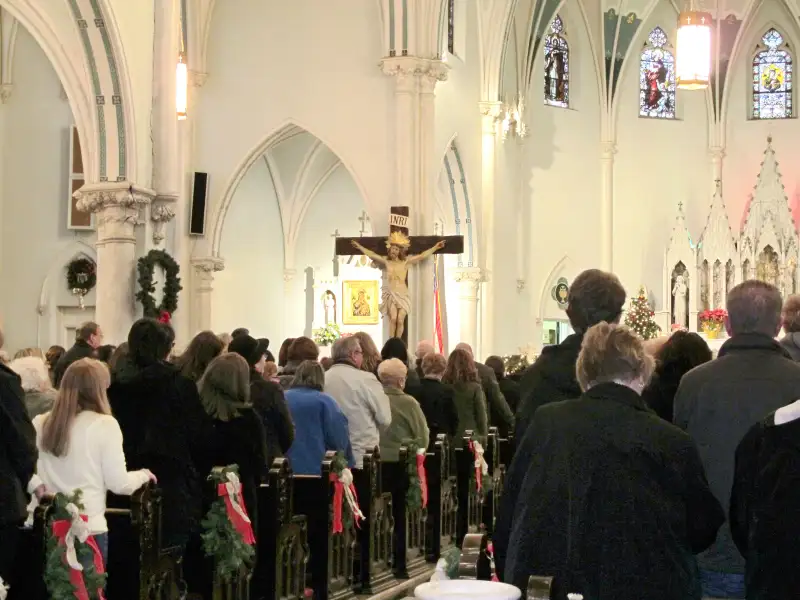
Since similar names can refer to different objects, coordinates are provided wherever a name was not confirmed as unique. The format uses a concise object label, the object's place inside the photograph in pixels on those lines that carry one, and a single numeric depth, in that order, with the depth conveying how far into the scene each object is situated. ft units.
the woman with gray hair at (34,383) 25.85
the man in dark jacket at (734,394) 17.21
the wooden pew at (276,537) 25.04
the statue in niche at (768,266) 91.66
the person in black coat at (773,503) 13.70
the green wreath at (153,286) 52.85
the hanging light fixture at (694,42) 45.16
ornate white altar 91.30
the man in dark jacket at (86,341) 33.19
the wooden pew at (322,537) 27.20
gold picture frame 88.38
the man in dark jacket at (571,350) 17.44
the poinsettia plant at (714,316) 84.94
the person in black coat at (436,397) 36.60
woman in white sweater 20.45
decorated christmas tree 82.48
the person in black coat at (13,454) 19.06
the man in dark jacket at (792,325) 22.74
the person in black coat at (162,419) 22.74
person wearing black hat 26.58
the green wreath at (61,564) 19.11
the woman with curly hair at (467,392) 37.11
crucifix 66.08
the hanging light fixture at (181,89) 62.34
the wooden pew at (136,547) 20.51
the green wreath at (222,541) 23.45
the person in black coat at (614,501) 13.65
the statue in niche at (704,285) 91.66
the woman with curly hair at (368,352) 33.03
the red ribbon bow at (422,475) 32.78
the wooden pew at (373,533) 29.50
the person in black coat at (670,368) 21.24
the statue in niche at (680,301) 91.66
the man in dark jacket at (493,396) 41.55
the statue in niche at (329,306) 88.69
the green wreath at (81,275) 69.31
